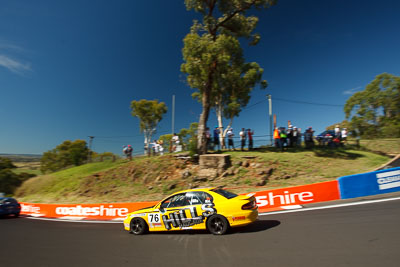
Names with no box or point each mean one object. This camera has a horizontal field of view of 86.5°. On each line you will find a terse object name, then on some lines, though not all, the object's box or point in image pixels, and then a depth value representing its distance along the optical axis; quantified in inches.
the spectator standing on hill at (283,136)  651.0
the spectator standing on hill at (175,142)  772.6
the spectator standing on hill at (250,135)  703.7
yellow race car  234.2
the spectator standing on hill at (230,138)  713.0
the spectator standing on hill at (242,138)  697.2
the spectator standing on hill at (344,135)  679.7
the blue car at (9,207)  518.0
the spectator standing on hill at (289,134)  668.7
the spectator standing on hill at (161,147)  799.0
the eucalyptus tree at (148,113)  1540.4
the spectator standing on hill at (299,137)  687.7
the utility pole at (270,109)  850.5
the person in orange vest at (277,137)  654.5
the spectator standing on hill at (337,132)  666.5
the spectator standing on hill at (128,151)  856.3
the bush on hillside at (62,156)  1608.0
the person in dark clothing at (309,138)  679.1
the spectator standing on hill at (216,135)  685.7
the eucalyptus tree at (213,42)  603.5
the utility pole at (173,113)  1248.0
